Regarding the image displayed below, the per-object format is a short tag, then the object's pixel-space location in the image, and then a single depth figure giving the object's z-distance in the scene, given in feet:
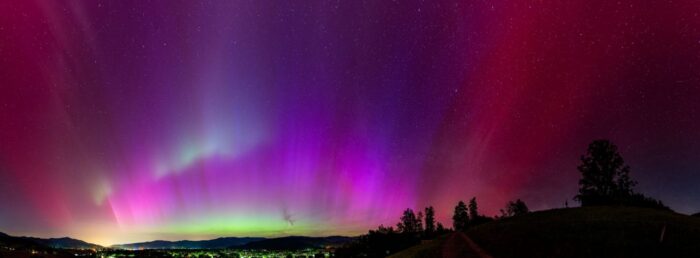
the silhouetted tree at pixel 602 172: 267.80
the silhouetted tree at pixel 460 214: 463.42
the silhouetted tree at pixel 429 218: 565.94
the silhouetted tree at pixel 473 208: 472.97
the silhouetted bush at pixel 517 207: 425.69
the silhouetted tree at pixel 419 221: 575.79
